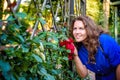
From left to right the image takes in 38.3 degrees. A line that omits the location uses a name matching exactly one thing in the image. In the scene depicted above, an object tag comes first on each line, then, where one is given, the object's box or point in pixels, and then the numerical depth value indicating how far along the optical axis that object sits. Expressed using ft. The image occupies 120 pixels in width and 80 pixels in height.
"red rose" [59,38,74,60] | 4.68
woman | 4.99
